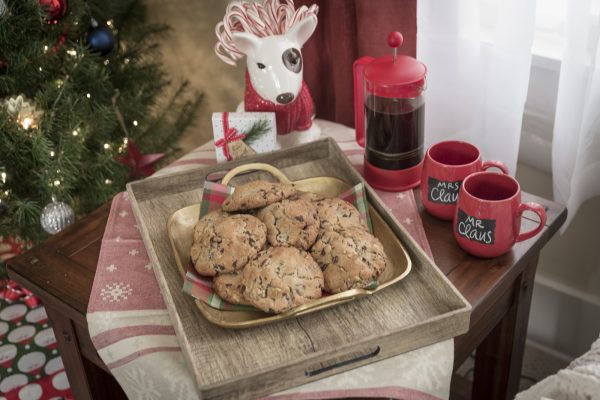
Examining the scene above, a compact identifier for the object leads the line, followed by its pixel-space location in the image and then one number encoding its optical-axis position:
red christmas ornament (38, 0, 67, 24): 1.42
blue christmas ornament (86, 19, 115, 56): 1.55
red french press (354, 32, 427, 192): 1.08
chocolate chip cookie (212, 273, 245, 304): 0.89
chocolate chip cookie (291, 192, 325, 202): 1.03
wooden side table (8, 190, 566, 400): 1.00
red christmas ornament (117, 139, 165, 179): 1.76
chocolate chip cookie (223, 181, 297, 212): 1.00
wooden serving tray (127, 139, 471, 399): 0.81
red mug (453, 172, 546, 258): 0.96
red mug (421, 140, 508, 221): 1.05
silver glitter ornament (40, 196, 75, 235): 1.44
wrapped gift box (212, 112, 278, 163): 1.22
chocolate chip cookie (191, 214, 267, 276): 0.92
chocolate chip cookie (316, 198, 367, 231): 0.98
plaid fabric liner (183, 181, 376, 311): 1.05
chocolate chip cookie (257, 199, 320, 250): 0.95
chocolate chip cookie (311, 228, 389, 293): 0.90
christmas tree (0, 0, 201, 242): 1.44
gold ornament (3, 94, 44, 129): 1.41
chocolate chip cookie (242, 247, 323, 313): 0.86
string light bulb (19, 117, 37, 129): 1.43
